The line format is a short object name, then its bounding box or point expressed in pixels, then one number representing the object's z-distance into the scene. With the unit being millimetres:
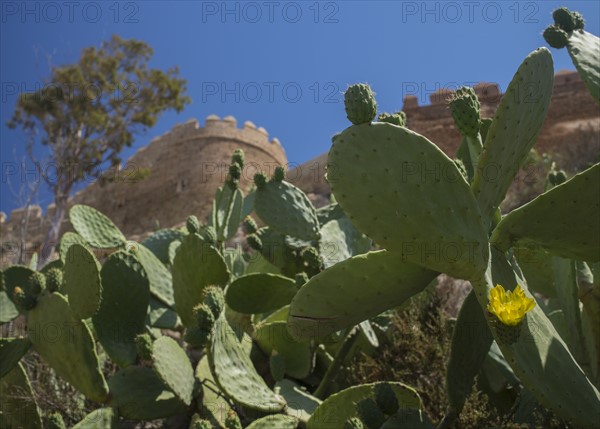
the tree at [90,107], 15102
